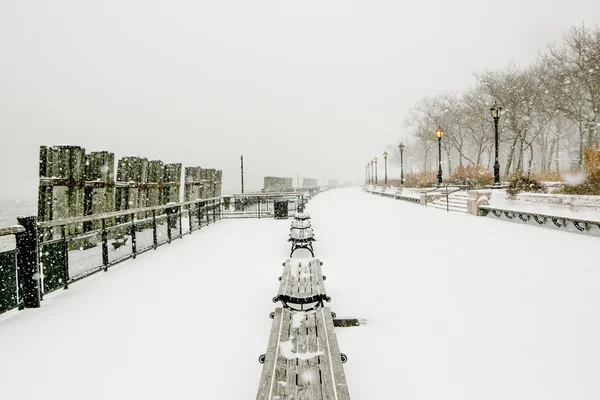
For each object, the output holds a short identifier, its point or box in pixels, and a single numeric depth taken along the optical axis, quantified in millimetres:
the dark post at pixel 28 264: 5289
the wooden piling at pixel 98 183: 10531
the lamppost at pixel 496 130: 18000
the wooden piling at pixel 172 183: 16766
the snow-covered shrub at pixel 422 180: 34281
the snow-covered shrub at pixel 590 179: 13799
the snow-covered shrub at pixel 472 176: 29969
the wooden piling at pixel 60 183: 9016
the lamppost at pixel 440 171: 26841
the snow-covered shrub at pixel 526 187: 17097
